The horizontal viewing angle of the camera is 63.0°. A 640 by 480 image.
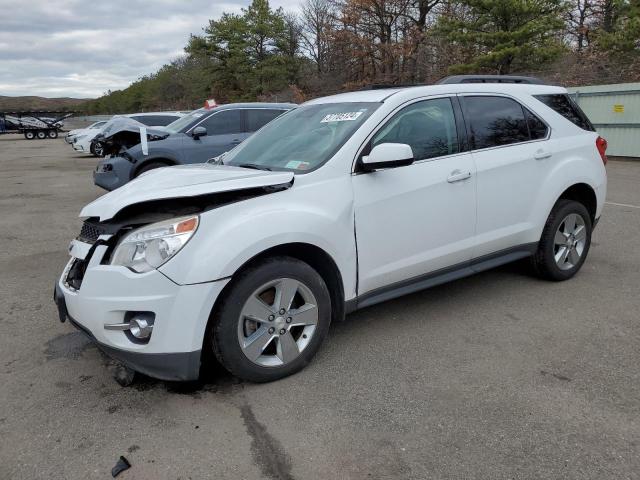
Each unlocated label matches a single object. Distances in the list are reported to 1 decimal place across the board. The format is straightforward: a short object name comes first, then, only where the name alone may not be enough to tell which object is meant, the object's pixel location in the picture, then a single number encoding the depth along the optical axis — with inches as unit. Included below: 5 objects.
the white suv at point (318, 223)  110.1
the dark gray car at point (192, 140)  357.4
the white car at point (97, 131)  709.3
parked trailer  1642.5
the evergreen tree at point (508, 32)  884.6
